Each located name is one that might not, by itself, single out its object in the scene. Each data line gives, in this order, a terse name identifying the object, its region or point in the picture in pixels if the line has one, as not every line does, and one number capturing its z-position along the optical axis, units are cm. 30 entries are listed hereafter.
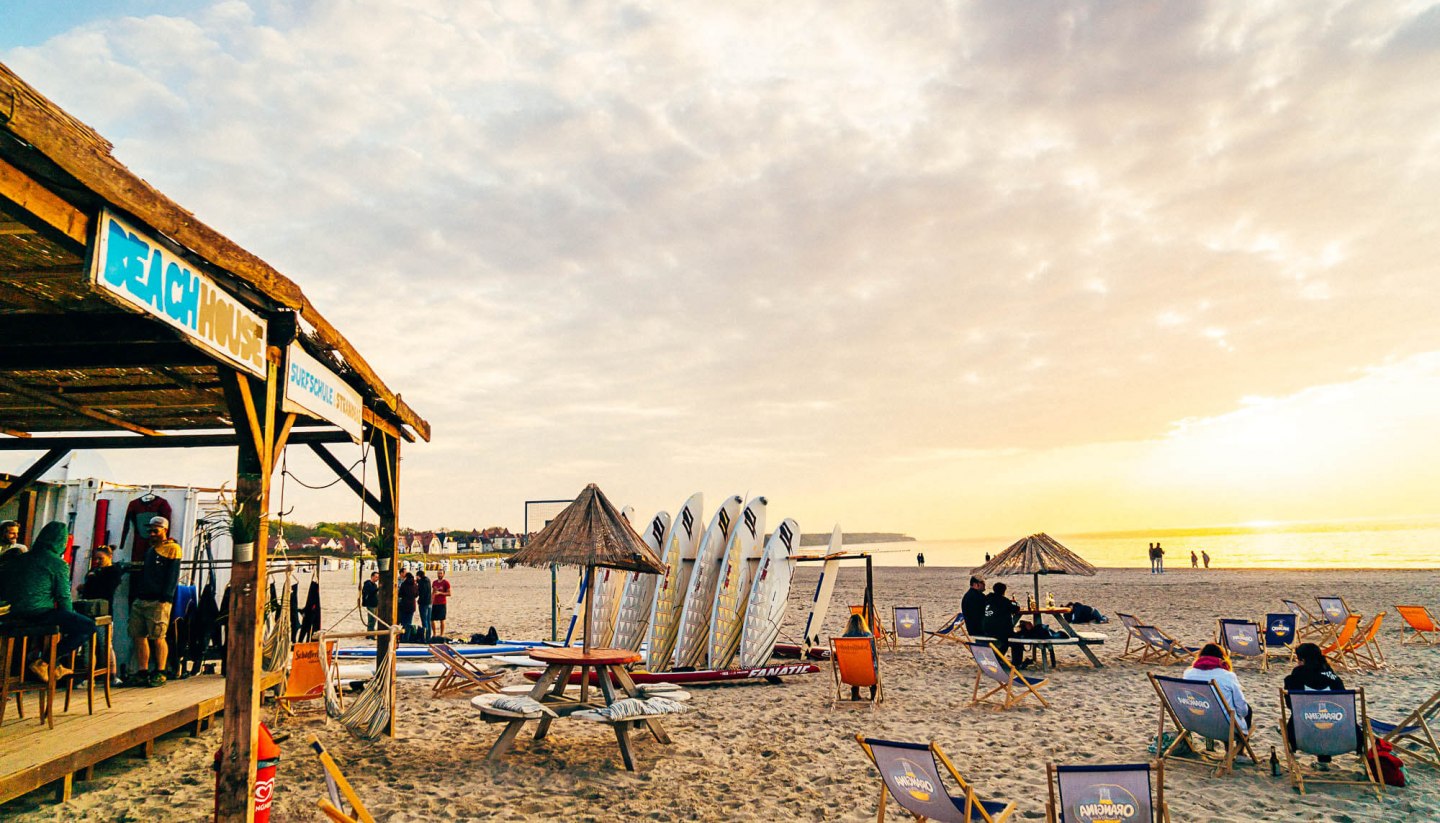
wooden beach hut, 299
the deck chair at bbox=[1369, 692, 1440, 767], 594
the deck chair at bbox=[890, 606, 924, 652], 1364
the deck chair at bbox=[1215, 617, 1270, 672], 1097
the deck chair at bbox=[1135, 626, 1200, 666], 1145
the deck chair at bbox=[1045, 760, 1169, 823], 407
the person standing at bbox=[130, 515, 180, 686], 766
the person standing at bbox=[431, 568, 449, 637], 1661
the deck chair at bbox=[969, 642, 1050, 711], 895
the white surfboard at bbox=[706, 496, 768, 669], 1169
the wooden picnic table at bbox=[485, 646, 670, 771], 677
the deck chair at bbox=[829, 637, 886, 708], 921
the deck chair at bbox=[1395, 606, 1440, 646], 1246
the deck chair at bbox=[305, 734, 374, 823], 367
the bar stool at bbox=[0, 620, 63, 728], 554
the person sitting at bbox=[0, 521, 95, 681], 575
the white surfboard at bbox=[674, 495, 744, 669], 1188
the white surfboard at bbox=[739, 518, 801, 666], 1155
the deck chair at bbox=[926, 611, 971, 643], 1409
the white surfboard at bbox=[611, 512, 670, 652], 1264
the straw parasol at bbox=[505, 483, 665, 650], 724
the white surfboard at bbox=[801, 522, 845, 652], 1380
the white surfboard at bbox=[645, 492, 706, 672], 1203
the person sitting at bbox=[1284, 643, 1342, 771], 644
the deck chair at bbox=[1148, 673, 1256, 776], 627
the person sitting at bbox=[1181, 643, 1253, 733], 650
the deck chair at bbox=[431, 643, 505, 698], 952
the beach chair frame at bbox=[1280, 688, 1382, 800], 587
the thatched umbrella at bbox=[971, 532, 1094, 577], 1262
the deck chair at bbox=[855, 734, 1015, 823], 426
